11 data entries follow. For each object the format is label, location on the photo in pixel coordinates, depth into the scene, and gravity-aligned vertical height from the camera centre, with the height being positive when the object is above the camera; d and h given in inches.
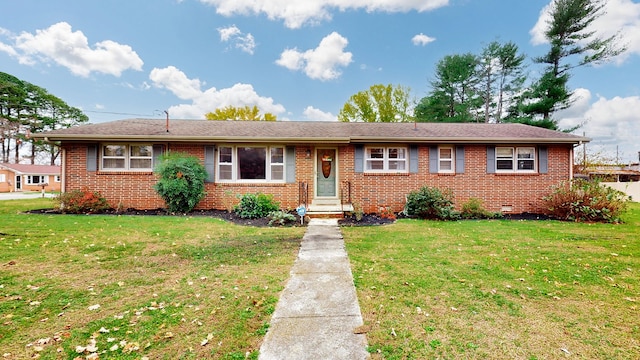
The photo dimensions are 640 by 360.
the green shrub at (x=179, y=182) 362.0 +0.5
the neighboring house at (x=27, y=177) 1142.3 +25.3
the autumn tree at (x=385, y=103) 1084.5 +314.3
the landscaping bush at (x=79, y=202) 374.2 -27.0
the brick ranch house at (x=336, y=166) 392.8 +23.3
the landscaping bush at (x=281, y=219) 321.1 -44.0
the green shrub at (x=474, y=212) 372.2 -41.8
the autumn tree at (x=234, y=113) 1114.7 +283.6
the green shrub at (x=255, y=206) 354.3 -31.7
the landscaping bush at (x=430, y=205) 351.6 -31.0
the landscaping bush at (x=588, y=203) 336.5 -27.1
